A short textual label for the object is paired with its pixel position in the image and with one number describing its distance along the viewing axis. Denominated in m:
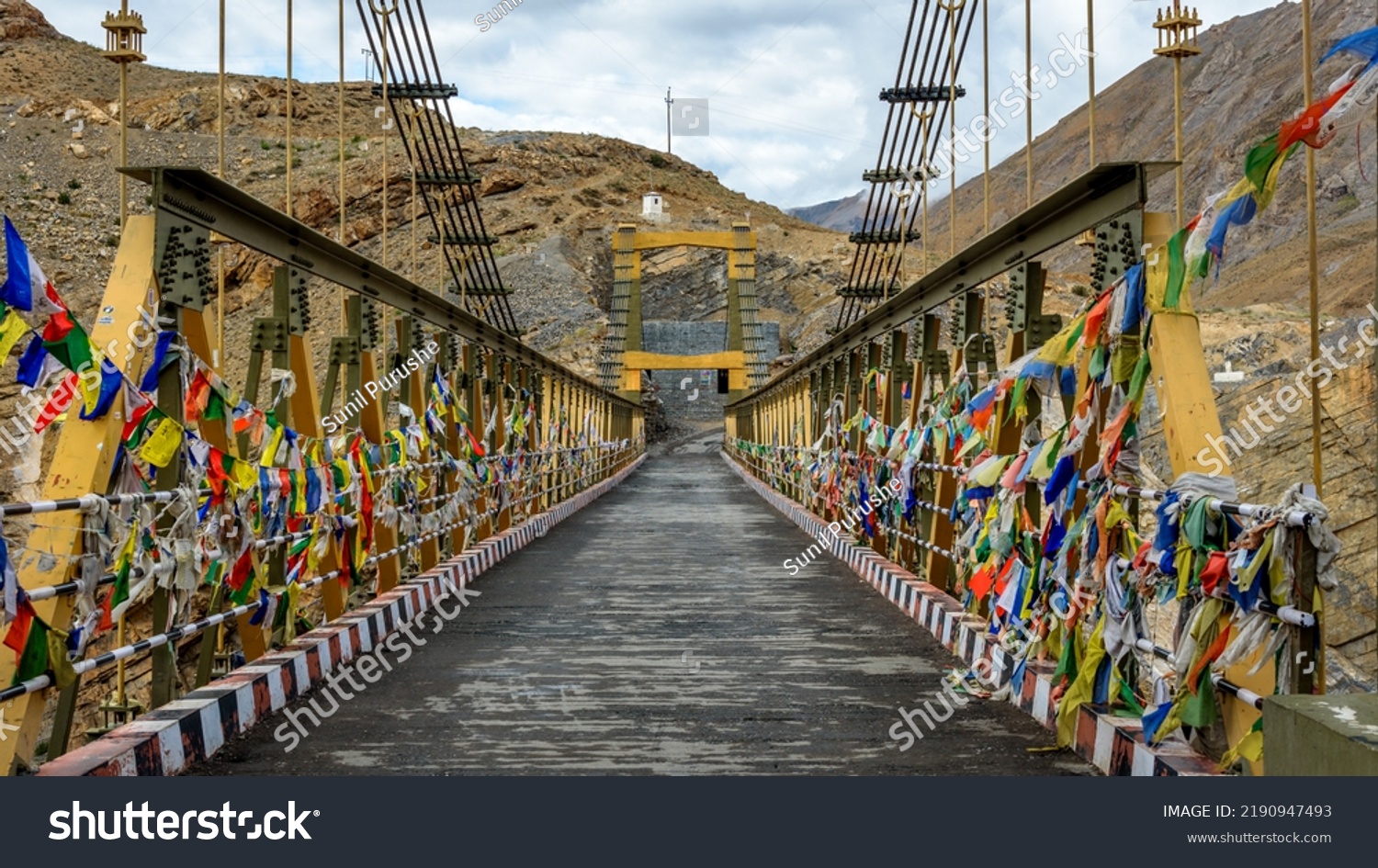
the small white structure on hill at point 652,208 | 78.50
